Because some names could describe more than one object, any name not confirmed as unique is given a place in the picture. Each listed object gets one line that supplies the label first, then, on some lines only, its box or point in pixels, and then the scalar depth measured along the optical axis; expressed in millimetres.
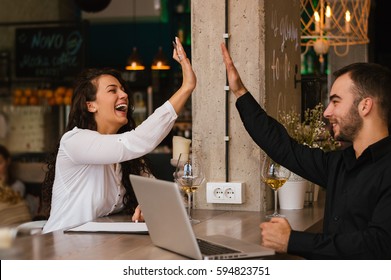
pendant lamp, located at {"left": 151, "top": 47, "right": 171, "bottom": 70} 8370
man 2162
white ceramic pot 3164
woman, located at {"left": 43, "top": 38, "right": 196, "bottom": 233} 2891
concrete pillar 3119
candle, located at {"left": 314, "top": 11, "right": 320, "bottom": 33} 6063
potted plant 3178
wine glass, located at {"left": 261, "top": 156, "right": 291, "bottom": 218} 2820
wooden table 2150
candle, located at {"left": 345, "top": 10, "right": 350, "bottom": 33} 5490
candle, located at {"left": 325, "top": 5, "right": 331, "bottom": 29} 5516
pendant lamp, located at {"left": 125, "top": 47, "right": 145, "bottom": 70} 8438
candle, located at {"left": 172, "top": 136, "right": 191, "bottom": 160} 3195
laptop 1986
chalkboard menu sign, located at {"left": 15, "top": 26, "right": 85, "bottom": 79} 7945
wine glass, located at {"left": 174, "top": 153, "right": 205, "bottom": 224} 2730
